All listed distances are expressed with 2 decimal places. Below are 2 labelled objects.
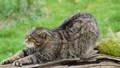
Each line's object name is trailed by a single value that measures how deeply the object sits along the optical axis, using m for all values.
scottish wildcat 6.27
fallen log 6.27
